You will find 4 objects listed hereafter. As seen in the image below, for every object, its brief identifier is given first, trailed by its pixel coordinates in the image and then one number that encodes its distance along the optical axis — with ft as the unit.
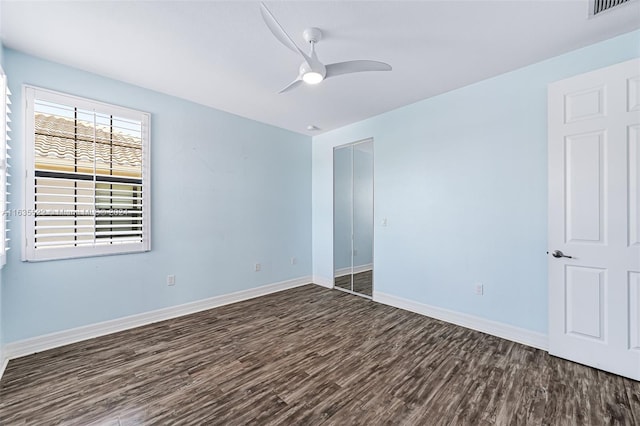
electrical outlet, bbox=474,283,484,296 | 9.68
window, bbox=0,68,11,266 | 7.13
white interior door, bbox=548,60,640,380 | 6.77
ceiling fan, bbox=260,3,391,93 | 6.53
